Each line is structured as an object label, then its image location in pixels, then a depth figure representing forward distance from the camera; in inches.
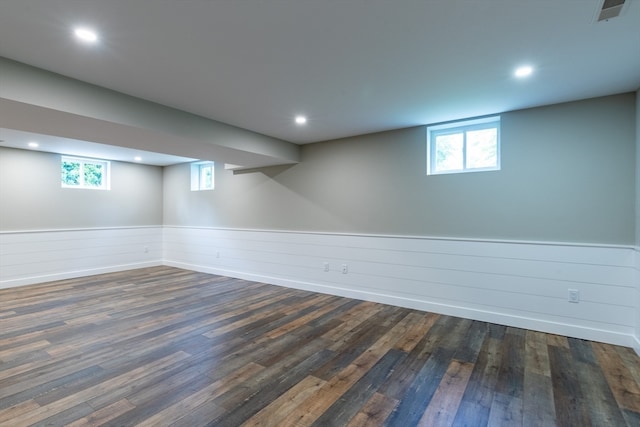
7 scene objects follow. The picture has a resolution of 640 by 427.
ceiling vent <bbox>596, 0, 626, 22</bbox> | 65.2
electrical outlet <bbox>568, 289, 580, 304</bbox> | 124.0
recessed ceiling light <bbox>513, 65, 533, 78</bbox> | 95.5
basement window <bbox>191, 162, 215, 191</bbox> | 254.2
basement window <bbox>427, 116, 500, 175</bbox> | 143.8
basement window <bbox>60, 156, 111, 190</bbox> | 227.9
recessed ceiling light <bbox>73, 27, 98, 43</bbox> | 75.7
